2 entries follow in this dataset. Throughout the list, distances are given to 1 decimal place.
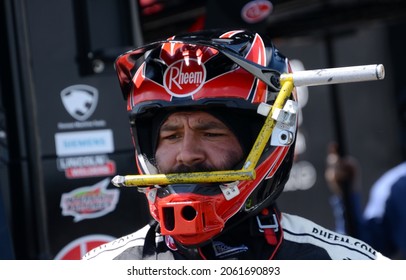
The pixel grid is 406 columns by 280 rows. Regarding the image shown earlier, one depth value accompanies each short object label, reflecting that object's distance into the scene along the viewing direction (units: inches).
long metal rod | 120.9
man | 122.8
